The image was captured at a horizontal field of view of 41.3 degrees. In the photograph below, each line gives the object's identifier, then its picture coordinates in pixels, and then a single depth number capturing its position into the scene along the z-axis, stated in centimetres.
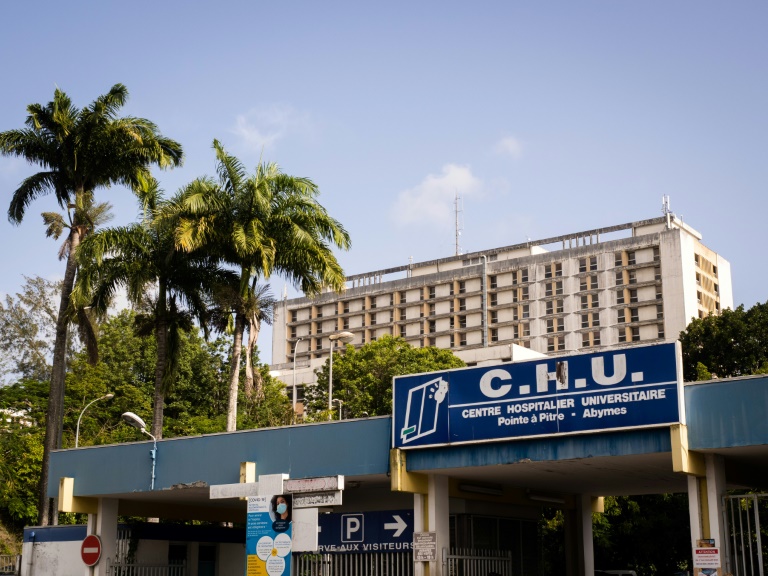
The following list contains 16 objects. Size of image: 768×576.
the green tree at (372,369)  6519
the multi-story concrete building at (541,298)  11016
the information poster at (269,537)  1961
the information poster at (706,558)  1885
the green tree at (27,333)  7281
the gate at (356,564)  2500
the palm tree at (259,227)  3195
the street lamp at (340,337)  4478
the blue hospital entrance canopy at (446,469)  1914
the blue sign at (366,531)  2598
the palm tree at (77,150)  3516
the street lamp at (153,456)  2641
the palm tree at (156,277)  3244
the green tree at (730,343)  5841
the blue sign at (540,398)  1944
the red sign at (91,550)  2798
